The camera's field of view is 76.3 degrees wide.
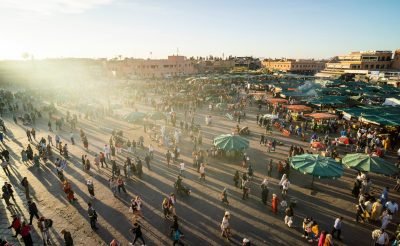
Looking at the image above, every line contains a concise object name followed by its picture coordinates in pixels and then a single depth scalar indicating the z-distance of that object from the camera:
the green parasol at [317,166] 10.89
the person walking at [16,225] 9.41
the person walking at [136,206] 10.38
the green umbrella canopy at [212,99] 35.34
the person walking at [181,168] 14.22
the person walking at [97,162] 14.98
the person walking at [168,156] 15.51
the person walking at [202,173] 13.57
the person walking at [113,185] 12.64
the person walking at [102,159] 15.52
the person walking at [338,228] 9.15
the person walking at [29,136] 20.17
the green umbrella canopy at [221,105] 30.46
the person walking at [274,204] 10.75
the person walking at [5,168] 14.41
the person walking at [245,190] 11.96
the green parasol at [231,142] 14.96
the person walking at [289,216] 9.83
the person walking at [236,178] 13.05
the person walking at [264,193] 11.22
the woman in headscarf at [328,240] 8.09
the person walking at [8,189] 11.32
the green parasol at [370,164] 11.02
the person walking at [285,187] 11.85
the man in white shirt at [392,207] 10.13
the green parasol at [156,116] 21.22
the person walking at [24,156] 15.94
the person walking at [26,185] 11.95
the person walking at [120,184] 12.34
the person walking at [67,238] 8.34
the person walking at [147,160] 15.04
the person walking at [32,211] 10.10
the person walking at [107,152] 16.39
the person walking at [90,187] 11.83
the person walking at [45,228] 8.85
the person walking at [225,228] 9.19
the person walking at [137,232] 8.84
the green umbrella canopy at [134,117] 20.12
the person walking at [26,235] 8.80
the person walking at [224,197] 11.42
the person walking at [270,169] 14.11
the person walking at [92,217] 9.76
